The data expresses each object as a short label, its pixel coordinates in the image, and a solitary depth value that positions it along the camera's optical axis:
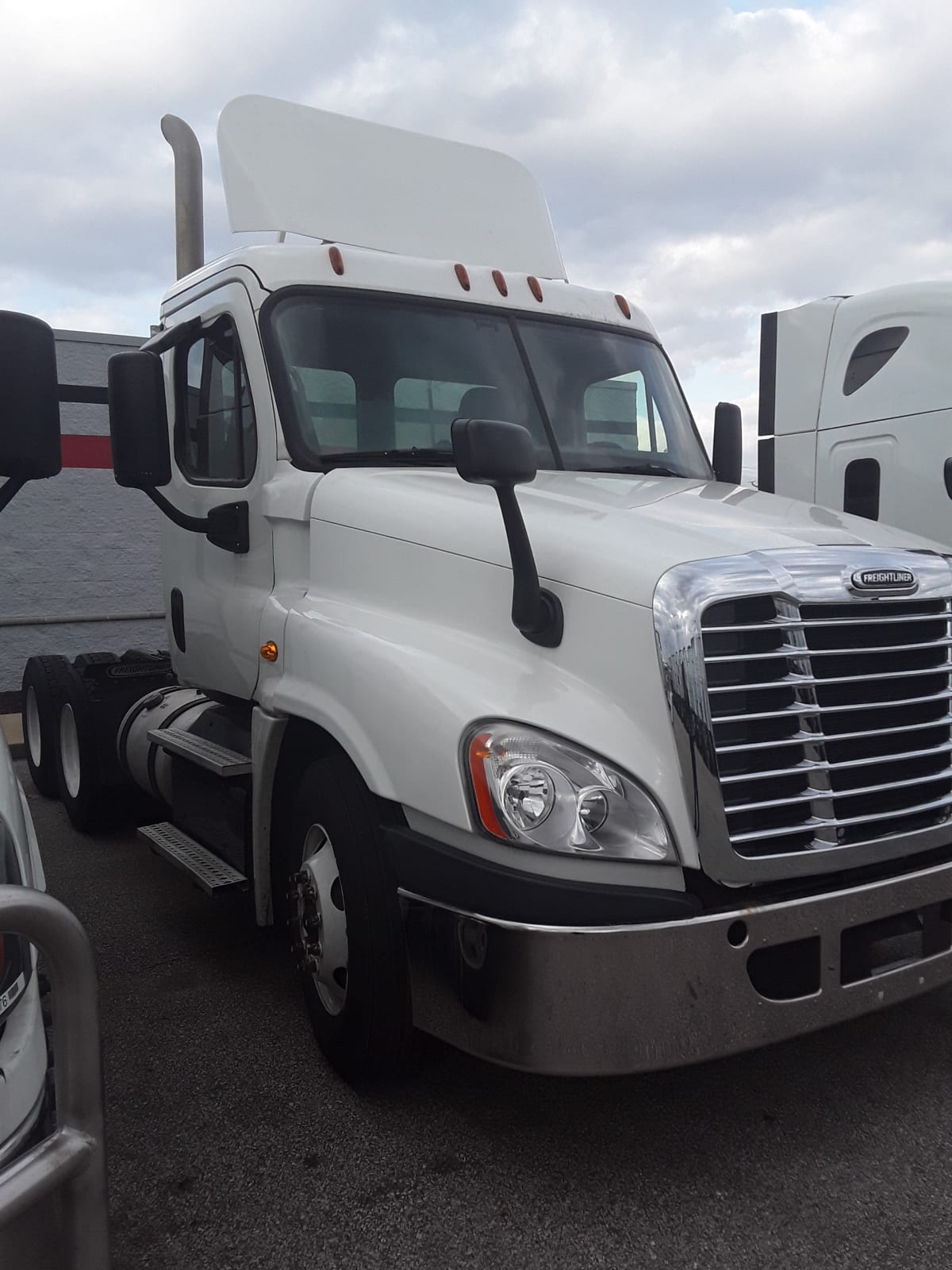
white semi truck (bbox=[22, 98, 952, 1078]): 2.51
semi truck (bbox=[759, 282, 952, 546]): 7.46
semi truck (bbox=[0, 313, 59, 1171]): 1.93
